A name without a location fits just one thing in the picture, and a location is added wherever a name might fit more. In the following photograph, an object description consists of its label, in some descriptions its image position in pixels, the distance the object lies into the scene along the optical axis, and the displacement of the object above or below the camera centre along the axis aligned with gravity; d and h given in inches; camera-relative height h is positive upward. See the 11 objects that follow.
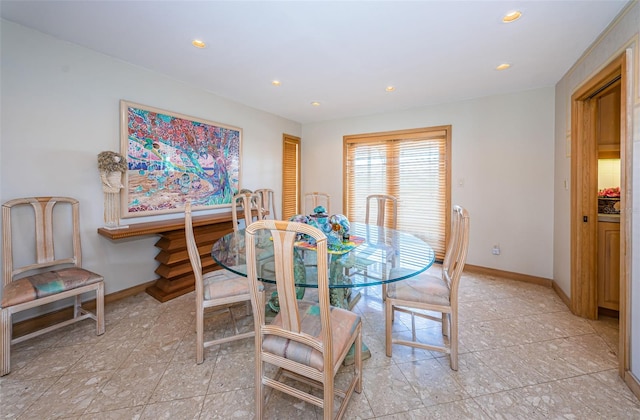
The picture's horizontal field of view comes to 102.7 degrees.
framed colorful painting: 105.3 +22.7
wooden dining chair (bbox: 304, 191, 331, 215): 186.5 +3.7
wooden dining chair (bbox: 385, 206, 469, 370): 68.0 -23.5
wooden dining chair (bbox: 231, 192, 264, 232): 105.2 +0.7
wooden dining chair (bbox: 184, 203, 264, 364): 70.6 -23.8
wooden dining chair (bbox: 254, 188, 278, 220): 130.4 +4.8
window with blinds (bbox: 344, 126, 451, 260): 151.9 +20.8
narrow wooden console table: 106.8 -20.2
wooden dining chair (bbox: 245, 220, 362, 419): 44.1 -24.3
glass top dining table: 60.7 -14.5
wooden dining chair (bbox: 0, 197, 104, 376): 67.7 -17.9
